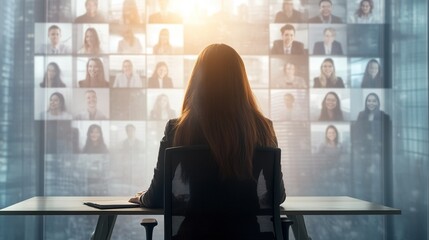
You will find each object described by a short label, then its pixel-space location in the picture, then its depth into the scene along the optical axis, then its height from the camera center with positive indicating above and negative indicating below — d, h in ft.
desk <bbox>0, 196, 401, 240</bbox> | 7.89 -1.13
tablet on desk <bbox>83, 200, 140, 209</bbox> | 8.15 -1.08
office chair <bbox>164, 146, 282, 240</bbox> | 6.62 -0.78
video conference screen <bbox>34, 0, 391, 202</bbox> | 14.16 +0.99
